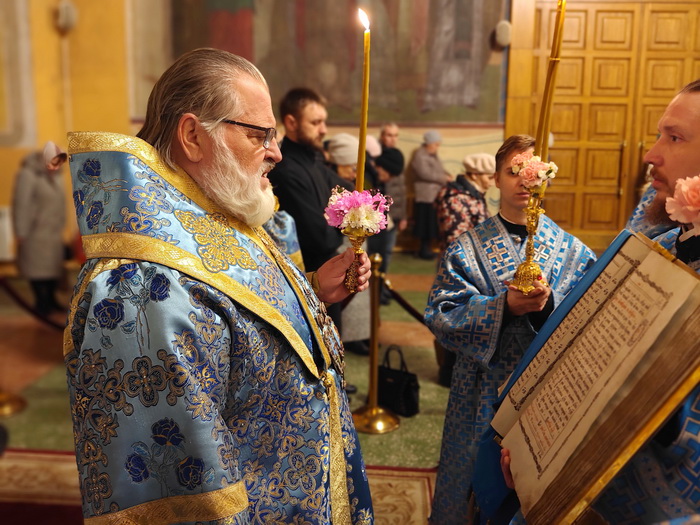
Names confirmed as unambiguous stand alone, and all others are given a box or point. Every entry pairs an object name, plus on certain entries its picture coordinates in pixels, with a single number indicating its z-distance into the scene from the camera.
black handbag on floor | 3.82
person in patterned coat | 3.19
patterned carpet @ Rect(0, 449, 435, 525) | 2.83
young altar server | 2.01
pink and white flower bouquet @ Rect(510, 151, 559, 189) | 1.53
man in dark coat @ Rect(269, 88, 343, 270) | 3.32
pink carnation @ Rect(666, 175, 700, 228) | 0.99
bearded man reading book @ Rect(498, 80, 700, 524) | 0.92
